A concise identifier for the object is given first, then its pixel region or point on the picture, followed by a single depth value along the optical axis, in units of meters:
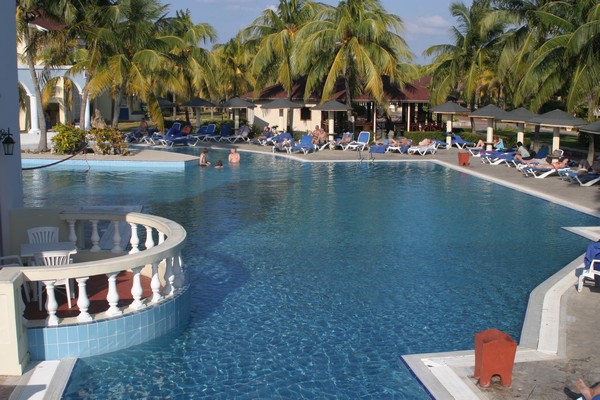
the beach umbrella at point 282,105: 35.38
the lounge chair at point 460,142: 31.77
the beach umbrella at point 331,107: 33.25
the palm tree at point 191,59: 31.28
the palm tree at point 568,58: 21.83
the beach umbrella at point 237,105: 37.38
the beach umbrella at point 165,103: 53.53
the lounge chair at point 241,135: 36.14
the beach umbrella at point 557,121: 22.80
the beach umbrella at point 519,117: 26.20
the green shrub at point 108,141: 26.75
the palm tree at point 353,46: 32.19
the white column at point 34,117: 34.91
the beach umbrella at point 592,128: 19.08
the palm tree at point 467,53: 33.75
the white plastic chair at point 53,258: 8.20
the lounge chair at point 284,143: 30.36
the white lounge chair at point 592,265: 9.38
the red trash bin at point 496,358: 6.23
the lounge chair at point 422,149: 29.20
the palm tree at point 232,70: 47.41
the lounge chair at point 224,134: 36.12
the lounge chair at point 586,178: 19.80
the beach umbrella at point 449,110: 32.16
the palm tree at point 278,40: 35.50
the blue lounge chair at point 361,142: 31.17
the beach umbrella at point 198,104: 38.31
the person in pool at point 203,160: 24.86
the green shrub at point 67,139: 26.67
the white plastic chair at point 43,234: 9.02
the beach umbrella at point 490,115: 28.58
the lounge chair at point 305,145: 30.25
